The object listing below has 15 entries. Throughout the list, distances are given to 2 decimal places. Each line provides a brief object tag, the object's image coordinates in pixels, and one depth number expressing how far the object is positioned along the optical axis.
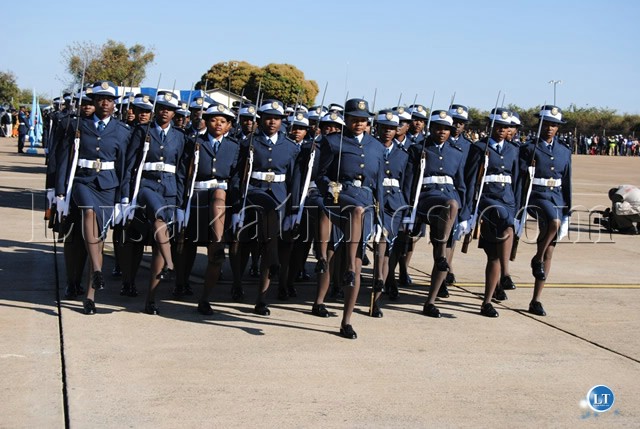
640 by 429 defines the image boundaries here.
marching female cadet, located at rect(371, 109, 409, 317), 9.02
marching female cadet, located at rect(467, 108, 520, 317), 9.37
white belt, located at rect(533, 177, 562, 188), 9.75
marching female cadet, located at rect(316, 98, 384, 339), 8.32
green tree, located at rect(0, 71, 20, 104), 79.31
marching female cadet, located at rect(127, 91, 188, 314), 8.65
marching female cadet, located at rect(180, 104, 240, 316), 8.77
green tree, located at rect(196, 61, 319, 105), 54.97
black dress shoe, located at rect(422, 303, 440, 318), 9.20
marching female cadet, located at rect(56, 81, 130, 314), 8.63
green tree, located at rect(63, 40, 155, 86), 44.16
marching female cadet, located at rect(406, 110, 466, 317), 9.34
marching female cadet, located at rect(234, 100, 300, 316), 8.92
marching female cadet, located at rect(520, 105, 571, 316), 9.64
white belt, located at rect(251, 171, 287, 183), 9.01
